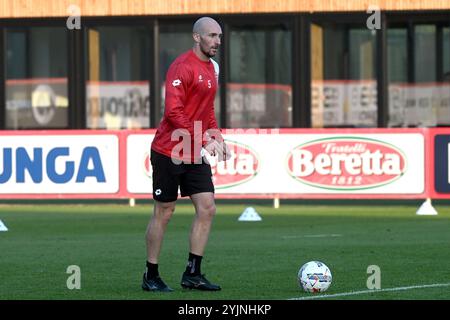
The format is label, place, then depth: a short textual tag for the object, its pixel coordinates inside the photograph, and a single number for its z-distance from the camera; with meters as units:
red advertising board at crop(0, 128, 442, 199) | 22.80
